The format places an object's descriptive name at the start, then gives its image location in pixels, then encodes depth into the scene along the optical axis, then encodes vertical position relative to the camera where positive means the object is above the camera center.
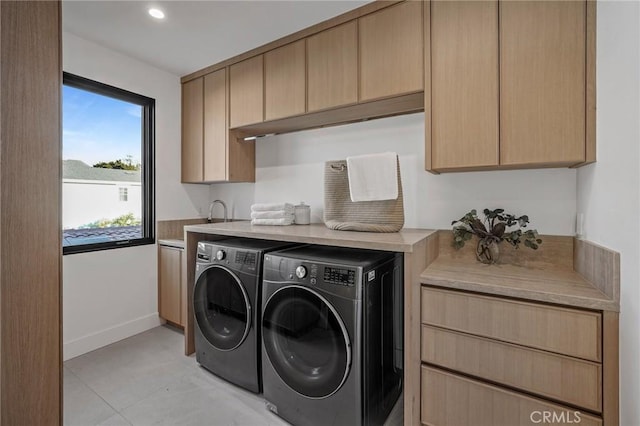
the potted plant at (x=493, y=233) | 1.60 -0.13
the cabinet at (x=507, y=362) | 1.13 -0.64
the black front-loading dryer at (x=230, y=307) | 1.80 -0.64
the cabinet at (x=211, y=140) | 2.69 +0.66
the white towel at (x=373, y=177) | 1.82 +0.21
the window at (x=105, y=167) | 2.31 +0.37
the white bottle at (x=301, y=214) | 2.38 -0.04
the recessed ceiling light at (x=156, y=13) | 1.93 +1.30
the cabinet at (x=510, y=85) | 1.34 +0.62
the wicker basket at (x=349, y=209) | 1.83 +0.01
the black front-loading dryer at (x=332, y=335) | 1.40 -0.65
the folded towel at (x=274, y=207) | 2.30 +0.02
